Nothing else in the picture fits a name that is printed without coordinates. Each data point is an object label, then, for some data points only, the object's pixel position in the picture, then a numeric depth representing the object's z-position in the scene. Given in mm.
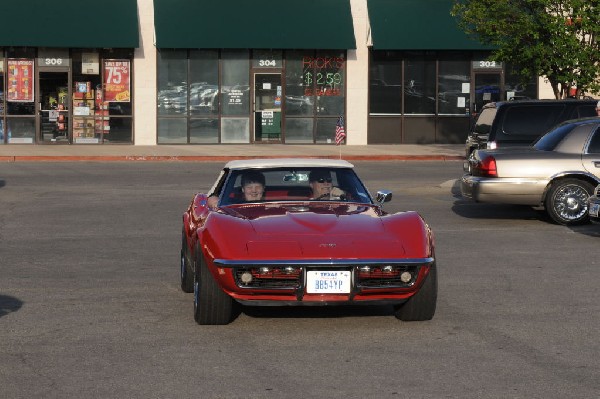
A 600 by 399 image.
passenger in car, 10656
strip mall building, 37750
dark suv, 21219
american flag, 32312
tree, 30016
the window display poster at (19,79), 38156
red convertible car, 9086
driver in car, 10773
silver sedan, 17359
